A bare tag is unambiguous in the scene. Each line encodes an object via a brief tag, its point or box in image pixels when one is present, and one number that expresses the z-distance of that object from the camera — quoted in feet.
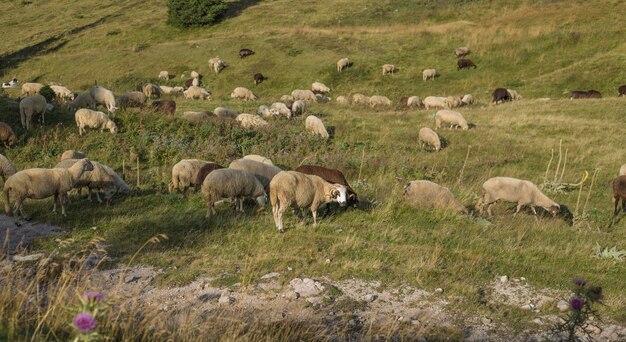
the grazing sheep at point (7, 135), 55.67
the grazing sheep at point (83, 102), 77.41
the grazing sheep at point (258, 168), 45.04
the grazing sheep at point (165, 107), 77.09
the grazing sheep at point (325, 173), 45.75
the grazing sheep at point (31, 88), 103.24
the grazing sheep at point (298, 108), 92.89
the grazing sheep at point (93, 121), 60.70
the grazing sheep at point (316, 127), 74.84
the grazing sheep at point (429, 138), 73.15
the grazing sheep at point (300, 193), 35.06
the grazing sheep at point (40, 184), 35.86
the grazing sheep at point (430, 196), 43.65
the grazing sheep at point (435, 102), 105.70
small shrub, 196.65
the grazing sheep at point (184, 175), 44.83
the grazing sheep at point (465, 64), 131.85
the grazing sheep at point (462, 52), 137.59
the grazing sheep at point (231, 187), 38.29
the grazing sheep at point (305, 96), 114.83
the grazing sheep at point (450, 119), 83.20
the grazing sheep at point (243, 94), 121.49
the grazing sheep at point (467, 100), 110.01
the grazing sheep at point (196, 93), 117.60
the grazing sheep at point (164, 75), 144.25
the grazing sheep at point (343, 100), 113.38
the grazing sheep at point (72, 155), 48.83
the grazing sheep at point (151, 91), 118.62
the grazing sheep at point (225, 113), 80.26
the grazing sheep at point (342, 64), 136.36
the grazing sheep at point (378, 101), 110.73
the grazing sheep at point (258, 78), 135.33
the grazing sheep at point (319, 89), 126.11
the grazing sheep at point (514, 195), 47.17
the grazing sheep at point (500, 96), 109.91
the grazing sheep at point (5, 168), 44.24
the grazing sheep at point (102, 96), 77.25
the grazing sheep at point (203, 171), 44.78
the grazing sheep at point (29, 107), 60.13
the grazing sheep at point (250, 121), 73.26
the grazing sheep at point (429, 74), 128.77
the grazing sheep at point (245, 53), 152.65
